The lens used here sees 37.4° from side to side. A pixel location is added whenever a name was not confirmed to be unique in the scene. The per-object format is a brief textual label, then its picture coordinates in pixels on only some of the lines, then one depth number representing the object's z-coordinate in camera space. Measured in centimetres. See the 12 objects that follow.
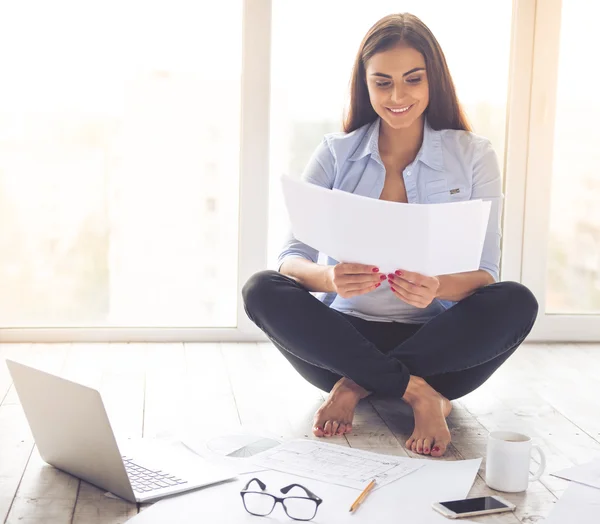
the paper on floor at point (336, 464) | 170
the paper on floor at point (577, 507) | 154
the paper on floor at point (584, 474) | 174
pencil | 155
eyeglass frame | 152
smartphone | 155
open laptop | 154
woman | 204
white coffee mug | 167
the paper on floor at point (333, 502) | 151
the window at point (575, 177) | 319
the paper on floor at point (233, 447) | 178
